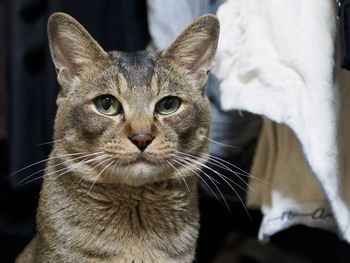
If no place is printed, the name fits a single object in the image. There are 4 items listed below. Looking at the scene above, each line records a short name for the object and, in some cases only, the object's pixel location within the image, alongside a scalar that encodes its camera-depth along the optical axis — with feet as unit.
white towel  2.94
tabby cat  2.90
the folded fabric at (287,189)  3.40
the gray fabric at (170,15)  3.78
